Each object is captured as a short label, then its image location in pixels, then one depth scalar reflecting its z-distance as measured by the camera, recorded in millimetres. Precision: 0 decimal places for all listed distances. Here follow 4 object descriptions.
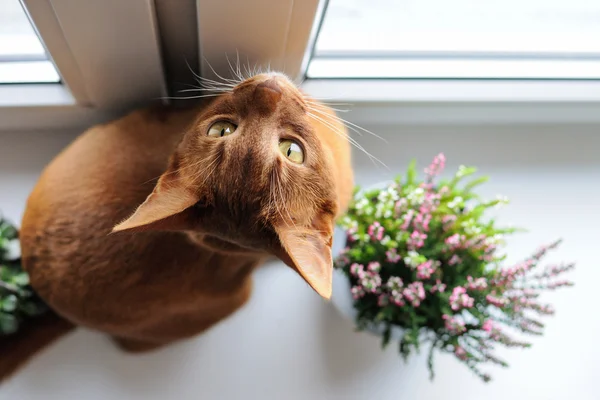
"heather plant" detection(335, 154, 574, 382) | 847
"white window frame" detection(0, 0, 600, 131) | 691
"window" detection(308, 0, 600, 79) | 885
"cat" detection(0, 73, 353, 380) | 614
